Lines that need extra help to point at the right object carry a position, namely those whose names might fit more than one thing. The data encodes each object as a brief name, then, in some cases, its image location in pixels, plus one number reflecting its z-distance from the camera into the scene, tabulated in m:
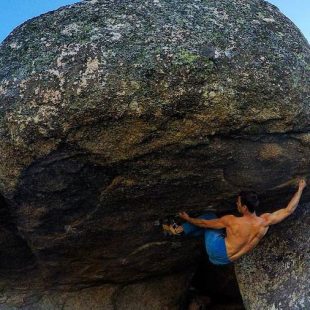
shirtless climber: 4.19
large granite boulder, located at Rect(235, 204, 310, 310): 4.81
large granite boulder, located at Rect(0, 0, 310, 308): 3.40
